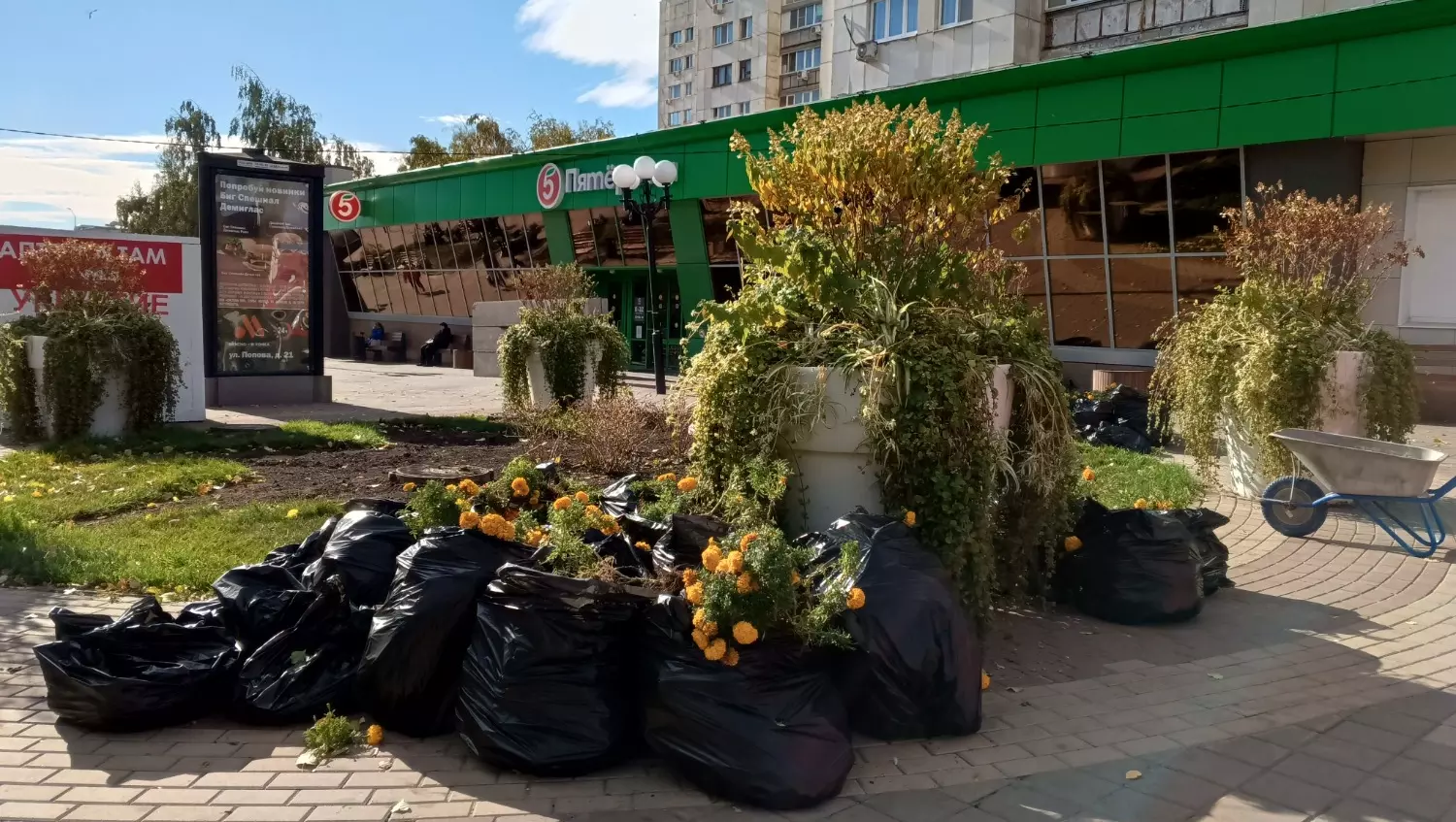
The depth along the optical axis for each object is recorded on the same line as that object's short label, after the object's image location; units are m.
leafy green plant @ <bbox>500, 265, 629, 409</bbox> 12.21
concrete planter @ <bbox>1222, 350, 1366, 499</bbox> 7.97
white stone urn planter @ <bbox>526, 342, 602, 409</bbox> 12.30
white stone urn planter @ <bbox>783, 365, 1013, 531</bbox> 4.29
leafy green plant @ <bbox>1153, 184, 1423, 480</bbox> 7.98
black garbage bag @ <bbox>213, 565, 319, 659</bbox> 4.10
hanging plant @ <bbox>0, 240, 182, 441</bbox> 10.77
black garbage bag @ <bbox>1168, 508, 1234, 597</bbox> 5.64
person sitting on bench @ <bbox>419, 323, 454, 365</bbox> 30.72
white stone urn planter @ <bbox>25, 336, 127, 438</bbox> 10.92
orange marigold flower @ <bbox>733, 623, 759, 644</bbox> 3.24
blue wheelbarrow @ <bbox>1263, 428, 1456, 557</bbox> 6.39
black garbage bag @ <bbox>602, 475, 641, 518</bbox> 5.00
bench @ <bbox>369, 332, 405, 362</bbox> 33.94
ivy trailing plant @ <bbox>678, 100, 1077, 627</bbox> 4.13
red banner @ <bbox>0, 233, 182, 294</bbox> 12.55
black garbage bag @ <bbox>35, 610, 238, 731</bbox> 3.65
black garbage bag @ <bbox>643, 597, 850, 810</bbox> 3.19
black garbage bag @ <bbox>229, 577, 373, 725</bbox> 3.77
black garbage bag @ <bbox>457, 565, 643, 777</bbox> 3.37
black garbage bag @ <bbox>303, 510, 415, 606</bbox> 4.38
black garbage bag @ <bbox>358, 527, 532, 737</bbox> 3.62
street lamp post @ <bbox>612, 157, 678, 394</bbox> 17.12
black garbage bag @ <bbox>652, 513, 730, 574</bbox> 4.04
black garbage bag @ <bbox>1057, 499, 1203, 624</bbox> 5.12
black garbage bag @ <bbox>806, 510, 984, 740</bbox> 3.60
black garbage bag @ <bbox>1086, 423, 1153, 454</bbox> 11.73
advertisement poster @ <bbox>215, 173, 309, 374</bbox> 15.14
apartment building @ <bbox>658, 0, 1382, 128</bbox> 23.45
